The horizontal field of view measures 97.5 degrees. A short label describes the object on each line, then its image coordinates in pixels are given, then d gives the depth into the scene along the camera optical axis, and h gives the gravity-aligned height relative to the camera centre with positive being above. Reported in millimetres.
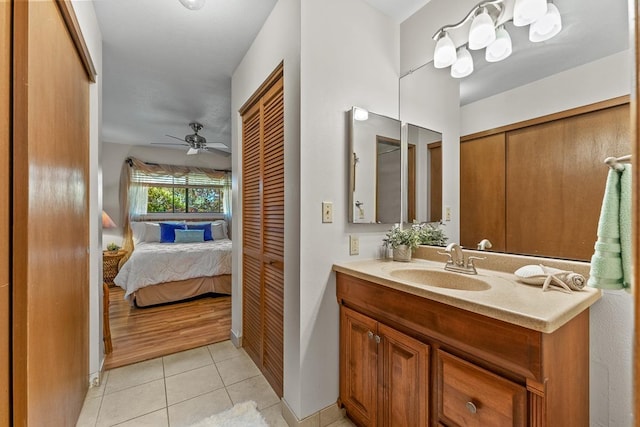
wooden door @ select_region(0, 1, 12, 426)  827 +22
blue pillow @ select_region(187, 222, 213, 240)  5113 -265
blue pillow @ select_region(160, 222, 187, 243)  4840 -334
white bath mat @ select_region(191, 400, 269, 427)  1584 -1188
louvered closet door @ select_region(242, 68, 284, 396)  1824 -123
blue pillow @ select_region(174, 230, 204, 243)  4762 -383
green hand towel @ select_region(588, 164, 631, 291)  723 -73
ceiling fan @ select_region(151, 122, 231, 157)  4176 +1090
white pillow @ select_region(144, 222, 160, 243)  4906 -339
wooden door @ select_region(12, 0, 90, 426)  905 -7
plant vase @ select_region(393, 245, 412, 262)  1747 -247
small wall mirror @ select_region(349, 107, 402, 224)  1685 +291
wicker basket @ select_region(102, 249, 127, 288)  4641 -842
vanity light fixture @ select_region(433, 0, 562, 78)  1303 +943
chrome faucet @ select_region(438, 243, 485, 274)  1432 -255
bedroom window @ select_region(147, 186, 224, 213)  5441 +285
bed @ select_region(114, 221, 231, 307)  3497 -774
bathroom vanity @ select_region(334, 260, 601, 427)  851 -512
